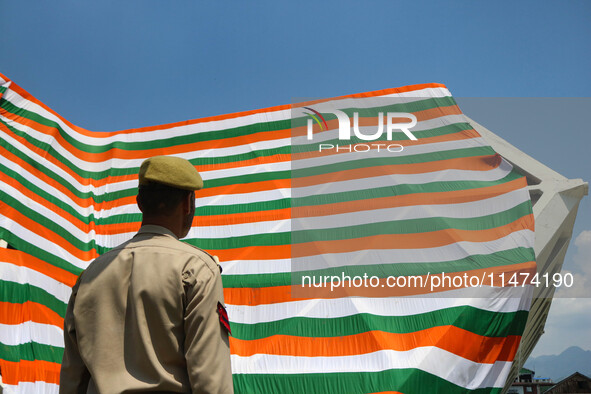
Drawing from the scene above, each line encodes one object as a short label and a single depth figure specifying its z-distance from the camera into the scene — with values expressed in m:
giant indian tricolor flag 4.32
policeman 1.27
